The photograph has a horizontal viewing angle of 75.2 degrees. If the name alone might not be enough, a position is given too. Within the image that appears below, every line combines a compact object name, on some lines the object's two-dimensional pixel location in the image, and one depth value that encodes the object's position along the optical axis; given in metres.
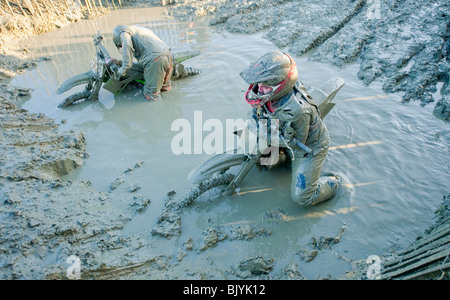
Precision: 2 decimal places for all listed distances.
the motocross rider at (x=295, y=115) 3.20
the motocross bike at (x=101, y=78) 6.05
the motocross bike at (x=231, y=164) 3.63
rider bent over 5.71
